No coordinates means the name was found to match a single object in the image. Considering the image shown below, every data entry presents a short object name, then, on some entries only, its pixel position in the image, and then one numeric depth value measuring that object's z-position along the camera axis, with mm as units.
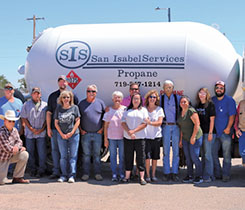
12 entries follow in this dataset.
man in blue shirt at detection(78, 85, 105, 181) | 5934
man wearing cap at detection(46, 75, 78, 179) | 6043
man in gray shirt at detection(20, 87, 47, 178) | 6195
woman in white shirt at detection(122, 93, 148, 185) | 5617
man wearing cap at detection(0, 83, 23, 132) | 6340
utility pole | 26956
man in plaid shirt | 5637
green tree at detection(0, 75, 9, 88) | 40981
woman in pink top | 5789
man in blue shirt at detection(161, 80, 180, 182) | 5855
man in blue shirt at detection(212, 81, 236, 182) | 5781
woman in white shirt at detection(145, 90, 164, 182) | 5723
